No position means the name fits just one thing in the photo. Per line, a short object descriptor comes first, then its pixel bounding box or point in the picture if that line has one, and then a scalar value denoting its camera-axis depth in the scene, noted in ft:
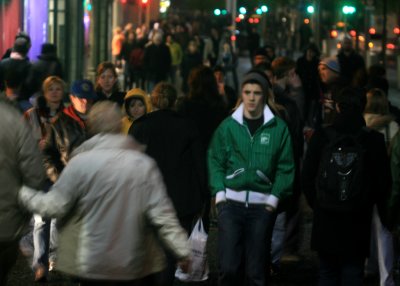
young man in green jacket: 28.73
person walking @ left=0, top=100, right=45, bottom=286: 23.62
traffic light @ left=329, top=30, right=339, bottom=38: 216.13
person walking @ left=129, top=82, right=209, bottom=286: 28.96
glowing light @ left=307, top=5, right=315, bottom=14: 171.01
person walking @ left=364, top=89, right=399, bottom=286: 33.53
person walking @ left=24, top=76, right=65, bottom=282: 34.30
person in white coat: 21.39
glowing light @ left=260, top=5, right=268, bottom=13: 231.09
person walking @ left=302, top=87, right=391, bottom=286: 27.25
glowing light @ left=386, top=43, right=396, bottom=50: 197.67
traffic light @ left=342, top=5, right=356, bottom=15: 156.04
